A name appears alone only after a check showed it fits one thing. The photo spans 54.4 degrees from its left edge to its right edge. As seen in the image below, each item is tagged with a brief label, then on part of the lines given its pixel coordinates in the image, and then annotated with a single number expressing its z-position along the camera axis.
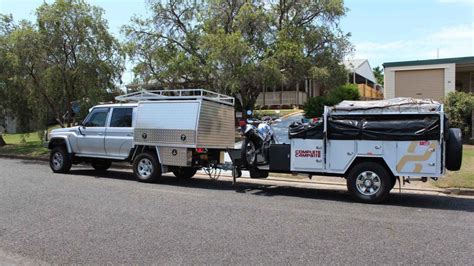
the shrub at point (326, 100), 27.02
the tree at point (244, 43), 21.66
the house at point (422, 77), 26.98
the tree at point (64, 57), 19.22
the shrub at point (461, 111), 20.55
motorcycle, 11.04
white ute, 11.89
